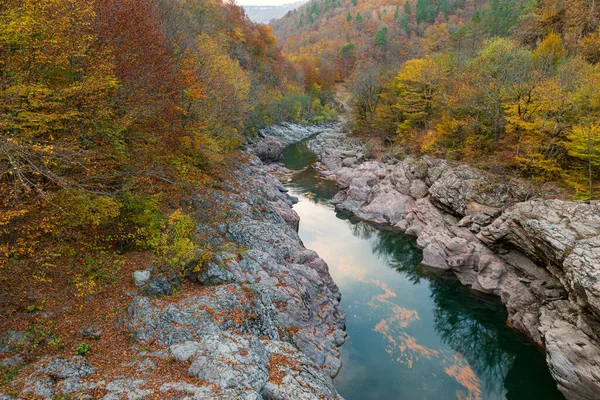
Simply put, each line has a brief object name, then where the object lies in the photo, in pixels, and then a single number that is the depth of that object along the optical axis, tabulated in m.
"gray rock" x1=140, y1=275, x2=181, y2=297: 10.98
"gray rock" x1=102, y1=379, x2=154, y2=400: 7.32
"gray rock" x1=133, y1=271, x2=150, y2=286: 11.51
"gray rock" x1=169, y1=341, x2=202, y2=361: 8.89
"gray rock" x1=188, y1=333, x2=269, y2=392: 8.17
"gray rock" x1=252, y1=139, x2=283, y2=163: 51.16
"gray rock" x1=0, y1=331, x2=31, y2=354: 8.08
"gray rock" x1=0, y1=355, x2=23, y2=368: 7.65
